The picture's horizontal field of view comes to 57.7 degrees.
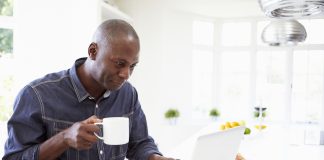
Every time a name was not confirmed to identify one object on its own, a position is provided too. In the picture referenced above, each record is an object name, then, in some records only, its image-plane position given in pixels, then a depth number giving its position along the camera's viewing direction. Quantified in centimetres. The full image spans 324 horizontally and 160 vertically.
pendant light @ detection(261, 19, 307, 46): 228
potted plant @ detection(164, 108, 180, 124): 420
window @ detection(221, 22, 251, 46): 488
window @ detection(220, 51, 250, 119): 489
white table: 192
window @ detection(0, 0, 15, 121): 275
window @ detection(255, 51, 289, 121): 471
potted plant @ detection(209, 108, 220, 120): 459
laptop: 87
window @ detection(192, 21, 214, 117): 480
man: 88
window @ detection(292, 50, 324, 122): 451
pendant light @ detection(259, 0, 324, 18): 134
